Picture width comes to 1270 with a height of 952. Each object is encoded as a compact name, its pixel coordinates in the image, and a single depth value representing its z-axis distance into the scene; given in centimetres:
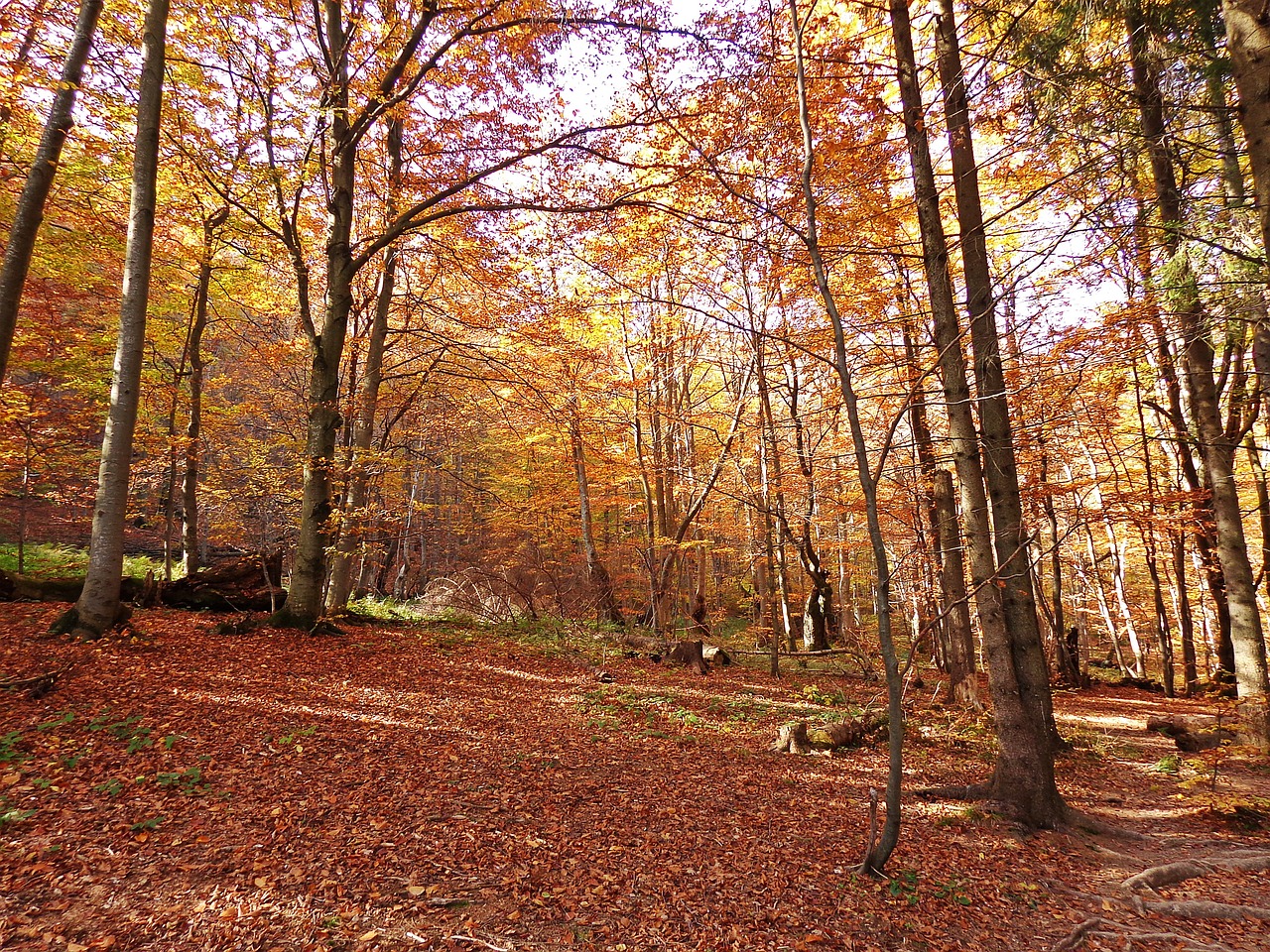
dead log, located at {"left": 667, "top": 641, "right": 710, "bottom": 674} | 1199
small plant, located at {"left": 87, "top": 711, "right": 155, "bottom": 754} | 453
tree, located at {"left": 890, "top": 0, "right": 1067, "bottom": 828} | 524
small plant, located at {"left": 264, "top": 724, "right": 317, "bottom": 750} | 514
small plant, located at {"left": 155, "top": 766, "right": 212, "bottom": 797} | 412
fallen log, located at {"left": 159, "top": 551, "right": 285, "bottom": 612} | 994
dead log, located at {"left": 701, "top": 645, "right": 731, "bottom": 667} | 1292
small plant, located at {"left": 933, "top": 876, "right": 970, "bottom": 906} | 390
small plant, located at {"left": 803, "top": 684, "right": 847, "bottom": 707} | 1025
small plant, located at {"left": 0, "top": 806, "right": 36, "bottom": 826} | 339
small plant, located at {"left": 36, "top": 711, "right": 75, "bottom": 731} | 446
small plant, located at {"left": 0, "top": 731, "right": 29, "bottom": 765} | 399
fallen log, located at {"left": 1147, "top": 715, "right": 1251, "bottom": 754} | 793
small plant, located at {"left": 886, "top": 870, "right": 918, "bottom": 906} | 388
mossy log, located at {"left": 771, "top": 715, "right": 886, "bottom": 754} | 728
